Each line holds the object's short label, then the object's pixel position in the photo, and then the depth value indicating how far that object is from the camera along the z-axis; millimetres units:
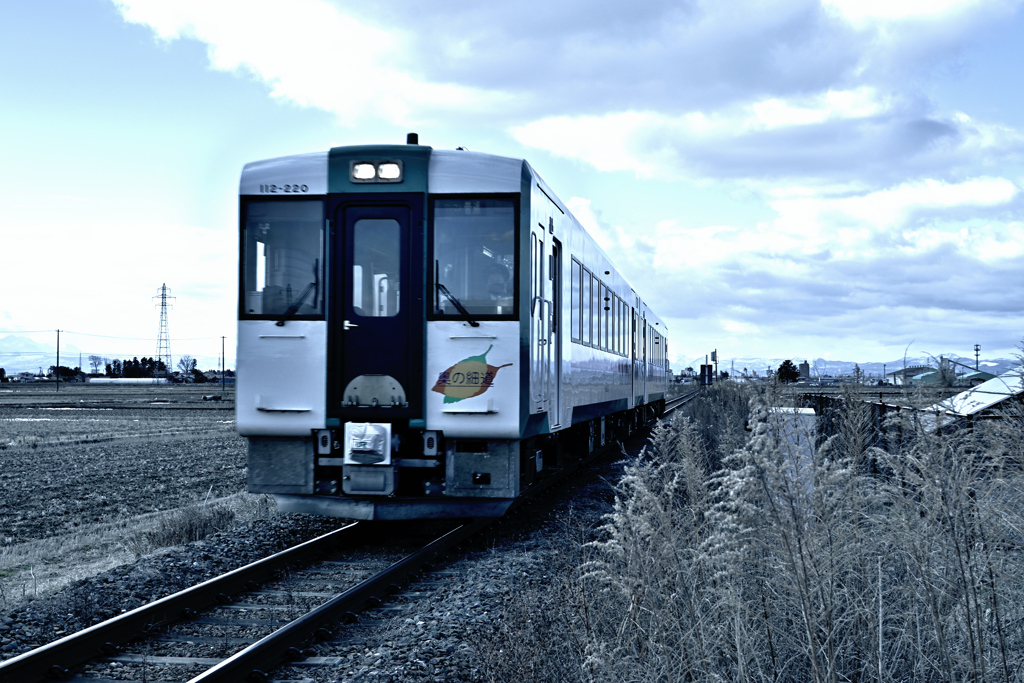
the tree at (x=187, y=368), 148825
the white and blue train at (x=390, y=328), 7676
